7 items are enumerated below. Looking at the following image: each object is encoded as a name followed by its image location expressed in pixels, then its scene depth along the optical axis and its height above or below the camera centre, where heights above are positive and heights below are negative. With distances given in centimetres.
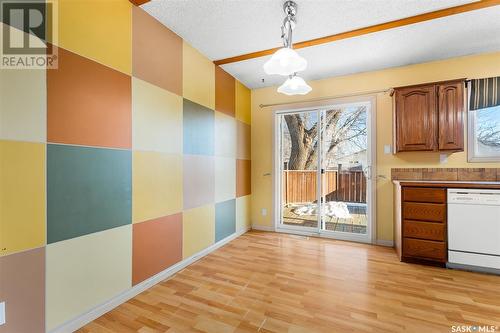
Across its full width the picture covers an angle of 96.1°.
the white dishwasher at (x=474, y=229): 238 -68
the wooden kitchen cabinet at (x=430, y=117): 278 +64
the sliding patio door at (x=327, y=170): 358 -6
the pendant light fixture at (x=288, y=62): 178 +85
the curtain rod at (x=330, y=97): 338 +113
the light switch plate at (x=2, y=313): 130 -85
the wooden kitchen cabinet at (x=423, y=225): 258 -69
